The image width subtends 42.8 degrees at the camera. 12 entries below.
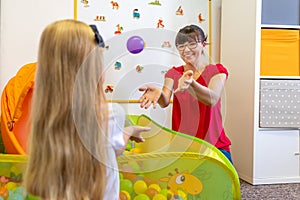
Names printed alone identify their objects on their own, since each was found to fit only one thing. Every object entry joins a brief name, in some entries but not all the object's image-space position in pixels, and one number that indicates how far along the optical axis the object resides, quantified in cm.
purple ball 101
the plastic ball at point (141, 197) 120
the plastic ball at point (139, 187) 121
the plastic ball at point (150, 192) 122
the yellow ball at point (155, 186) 122
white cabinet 211
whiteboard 190
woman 127
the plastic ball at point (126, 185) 120
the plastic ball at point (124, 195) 119
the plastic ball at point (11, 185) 119
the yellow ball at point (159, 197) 122
